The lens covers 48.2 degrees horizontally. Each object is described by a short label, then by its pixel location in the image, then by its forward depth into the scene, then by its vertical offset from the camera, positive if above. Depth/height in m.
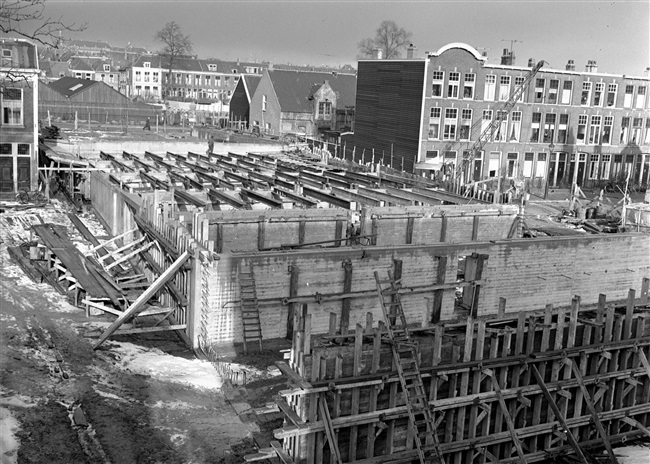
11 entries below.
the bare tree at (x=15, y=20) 10.56 +1.15
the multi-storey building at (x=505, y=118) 51.22 +0.57
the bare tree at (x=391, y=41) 115.50 +12.56
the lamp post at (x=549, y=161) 52.87 -2.43
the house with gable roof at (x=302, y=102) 76.56 +1.40
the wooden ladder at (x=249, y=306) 19.39 -5.13
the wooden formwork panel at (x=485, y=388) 12.62 -5.06
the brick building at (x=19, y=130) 38.94 -1.62
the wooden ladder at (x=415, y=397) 12.94 -4.93
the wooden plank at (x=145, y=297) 18.27 -4.93
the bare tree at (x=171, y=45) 130.12 +11.38
